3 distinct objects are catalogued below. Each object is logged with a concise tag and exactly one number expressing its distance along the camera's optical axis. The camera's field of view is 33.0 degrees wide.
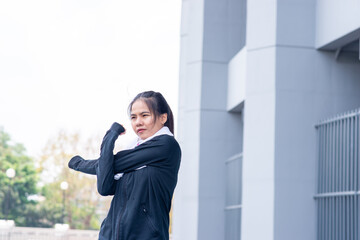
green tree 57.25
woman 2.86
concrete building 10.83
